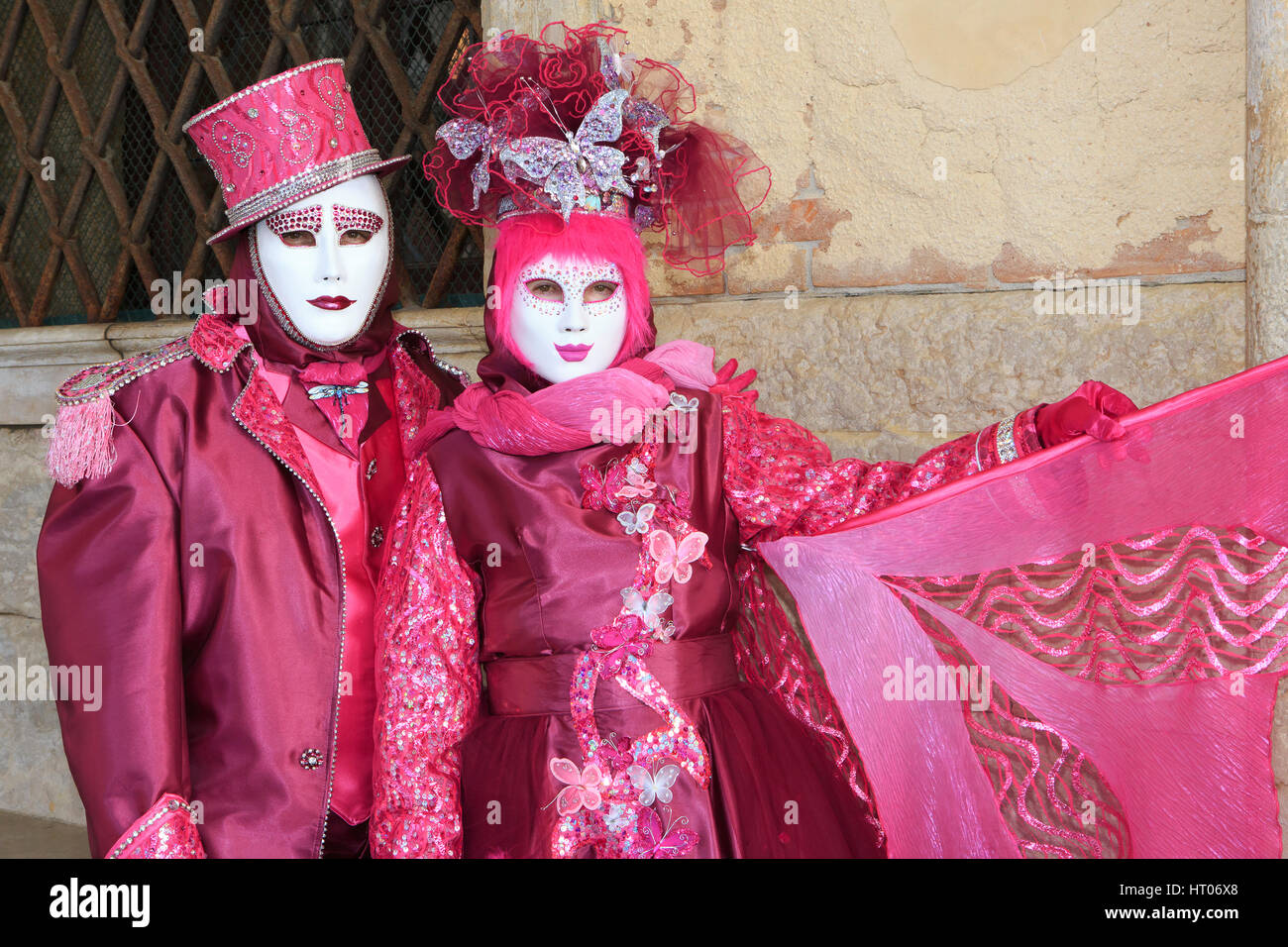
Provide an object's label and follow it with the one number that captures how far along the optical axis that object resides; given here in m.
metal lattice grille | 2.73
